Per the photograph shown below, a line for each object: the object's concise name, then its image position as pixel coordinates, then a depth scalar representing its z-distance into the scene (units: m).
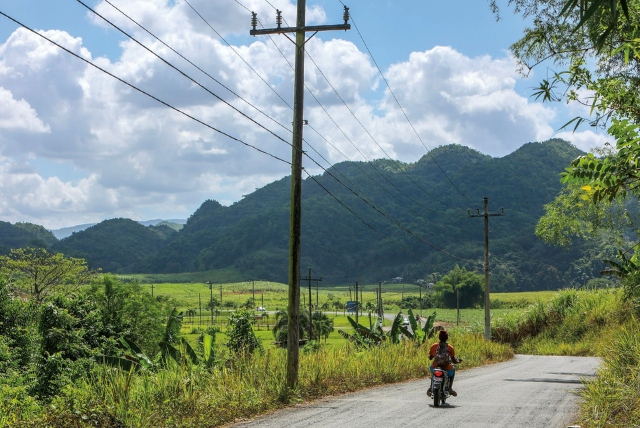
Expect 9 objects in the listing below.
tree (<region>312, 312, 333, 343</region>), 97.12
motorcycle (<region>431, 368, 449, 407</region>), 15.05
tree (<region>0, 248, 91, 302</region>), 73.31
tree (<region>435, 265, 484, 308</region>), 174.62
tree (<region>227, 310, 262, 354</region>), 32.73
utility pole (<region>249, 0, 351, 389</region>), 17.09
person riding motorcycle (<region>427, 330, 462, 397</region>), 15.42
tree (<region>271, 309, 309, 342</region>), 86.09
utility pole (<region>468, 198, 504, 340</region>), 44.72
